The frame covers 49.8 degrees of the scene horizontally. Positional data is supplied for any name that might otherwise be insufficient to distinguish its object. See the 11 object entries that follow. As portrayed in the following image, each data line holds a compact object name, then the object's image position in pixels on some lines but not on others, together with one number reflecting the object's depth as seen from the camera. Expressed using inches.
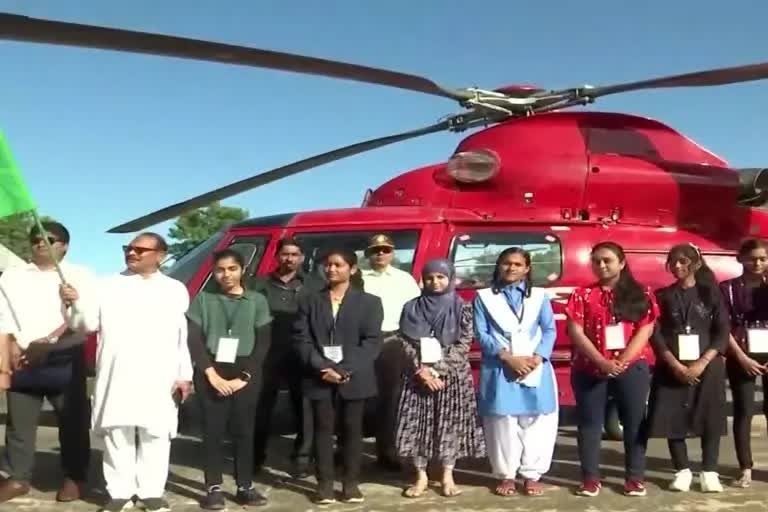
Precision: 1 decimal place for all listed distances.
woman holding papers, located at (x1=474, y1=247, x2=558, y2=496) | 196.5
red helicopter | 258.2
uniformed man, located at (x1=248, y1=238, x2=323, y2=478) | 216.5
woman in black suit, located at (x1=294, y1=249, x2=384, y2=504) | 193.2
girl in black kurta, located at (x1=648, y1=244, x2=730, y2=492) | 198.8
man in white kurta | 180.2
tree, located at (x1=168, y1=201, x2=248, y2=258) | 1886.1
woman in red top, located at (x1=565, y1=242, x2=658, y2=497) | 196.1
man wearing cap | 219.0
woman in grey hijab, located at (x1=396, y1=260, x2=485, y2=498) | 196.9
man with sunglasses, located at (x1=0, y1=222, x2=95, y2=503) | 188.5
